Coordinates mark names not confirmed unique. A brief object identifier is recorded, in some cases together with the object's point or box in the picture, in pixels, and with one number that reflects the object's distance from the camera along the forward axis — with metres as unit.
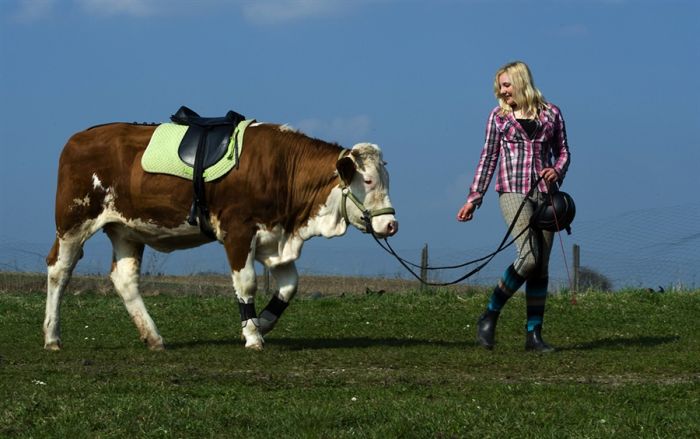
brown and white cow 11.49
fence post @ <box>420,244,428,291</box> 21.94
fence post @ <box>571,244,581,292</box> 21.44
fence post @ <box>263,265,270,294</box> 21.39
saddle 11.55
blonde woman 11.05
